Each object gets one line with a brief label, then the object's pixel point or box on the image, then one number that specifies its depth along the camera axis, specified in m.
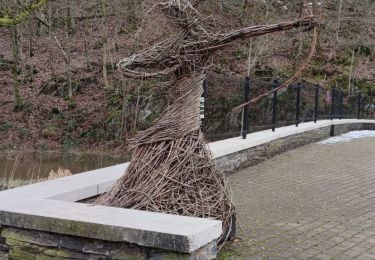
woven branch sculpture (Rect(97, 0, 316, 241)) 4.35
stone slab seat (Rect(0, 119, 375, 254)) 3.47
